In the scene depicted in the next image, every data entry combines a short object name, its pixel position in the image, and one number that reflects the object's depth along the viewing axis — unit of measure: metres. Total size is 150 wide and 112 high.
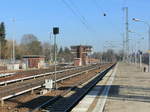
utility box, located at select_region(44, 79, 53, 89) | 24.83
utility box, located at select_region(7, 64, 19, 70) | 68.69
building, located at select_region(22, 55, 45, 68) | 77.25
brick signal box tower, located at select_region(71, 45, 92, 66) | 134.45
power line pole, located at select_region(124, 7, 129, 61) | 114.49
